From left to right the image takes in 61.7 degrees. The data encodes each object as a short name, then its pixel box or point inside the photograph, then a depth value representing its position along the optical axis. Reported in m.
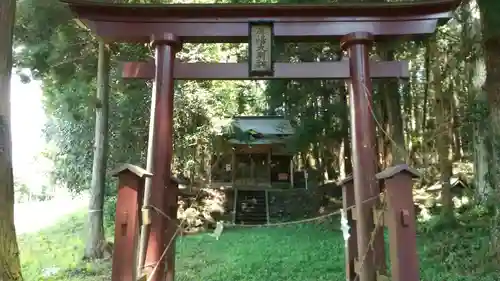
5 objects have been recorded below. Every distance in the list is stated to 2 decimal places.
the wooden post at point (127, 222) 3.58
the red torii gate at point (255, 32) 4.80
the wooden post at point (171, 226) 4.67
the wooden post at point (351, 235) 5.06
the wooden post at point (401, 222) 3.39
